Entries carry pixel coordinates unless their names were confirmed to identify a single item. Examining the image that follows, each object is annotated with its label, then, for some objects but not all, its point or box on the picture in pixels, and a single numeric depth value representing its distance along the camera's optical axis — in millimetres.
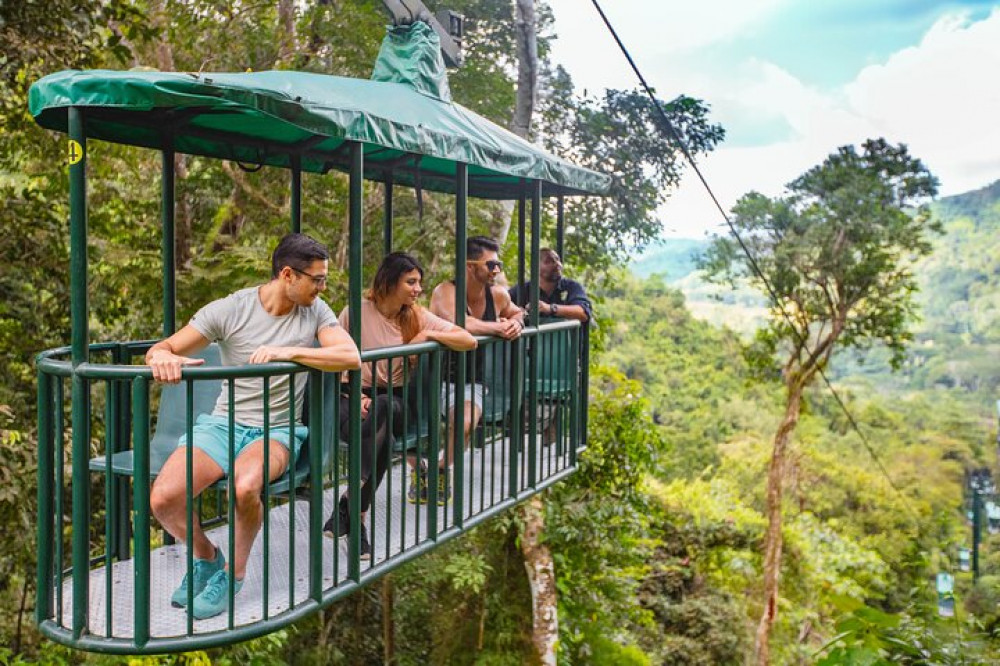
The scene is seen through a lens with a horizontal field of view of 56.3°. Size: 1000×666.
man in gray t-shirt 3184
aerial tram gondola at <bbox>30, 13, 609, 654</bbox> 3006
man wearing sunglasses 4660
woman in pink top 3875
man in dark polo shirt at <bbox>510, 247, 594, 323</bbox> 5727
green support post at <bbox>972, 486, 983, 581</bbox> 22078
